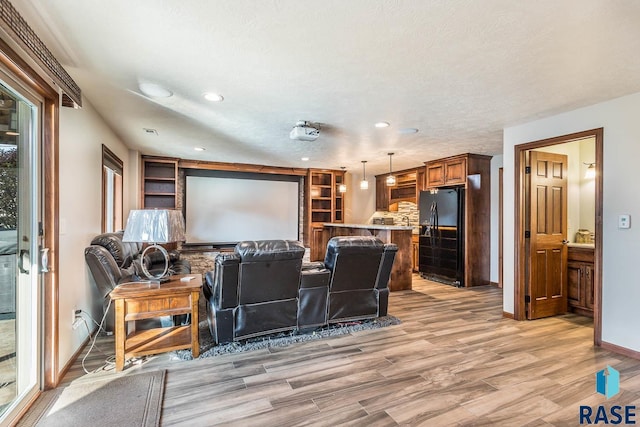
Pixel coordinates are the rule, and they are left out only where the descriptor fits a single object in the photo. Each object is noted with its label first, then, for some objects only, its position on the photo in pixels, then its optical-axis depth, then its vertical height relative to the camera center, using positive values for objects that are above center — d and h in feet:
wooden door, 12.50 -0.88
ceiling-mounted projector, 11.85 +3.06
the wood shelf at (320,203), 24.52 +0.80
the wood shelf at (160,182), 19.98 +1.95
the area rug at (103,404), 6.18 -4.06
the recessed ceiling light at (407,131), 12.95 +3.44
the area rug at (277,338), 9.25 -4.06
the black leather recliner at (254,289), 9.07 -2.31
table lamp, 8.45 -0.38
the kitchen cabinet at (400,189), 22.52 +1.95
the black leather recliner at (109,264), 9.79 -1.72
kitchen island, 17.20 -2.26
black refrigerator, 18.34 -1.34
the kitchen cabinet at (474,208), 18.01 +0.33
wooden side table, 8.08 -2.58
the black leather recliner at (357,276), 10.61 -2.21
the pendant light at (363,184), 20.65 +1.93
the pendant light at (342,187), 23.95 +1.99
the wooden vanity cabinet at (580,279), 12.87 -2.73
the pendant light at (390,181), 19.08 +1.96
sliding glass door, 6.16 -0.74
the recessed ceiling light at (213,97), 9.36 +3.51
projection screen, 21.75 +0.33
